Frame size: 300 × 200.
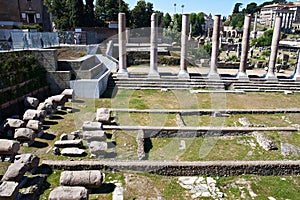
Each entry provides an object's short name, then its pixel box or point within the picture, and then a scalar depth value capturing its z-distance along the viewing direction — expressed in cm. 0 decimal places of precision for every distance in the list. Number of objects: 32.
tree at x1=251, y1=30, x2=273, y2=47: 4938
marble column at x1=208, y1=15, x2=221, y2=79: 1717
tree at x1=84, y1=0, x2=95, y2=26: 3431
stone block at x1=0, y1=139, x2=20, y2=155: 735
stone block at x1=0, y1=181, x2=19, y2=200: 547
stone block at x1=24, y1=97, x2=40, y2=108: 1188
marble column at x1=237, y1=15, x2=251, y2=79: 1739
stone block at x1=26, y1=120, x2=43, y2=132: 917
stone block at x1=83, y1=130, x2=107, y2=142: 863
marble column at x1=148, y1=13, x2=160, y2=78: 1676
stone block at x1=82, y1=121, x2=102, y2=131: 934
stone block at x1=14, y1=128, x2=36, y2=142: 847
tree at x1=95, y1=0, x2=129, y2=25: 4199
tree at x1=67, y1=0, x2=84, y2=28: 3256
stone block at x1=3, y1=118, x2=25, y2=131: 936
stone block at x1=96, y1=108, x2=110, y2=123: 1030
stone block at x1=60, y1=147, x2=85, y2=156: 797
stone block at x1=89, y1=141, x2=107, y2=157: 786
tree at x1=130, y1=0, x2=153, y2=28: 4534
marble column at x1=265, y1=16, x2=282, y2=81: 1738
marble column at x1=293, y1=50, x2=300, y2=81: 1806
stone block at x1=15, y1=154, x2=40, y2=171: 671
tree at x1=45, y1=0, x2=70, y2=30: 3464
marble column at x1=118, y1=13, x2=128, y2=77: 1702
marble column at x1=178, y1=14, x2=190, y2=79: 1689
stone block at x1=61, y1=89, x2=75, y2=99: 1342
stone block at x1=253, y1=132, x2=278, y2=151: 870
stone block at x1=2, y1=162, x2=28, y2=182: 624
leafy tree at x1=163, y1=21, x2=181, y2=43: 4457
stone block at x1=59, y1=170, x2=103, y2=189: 630
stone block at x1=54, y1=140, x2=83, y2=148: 843
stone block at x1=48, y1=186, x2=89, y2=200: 558
